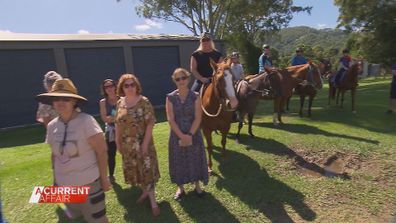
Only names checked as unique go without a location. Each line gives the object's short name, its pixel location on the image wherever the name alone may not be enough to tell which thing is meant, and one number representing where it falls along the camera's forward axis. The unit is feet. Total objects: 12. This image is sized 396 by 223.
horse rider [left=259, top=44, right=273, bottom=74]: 32.86
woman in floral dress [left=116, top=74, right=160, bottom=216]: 13.52
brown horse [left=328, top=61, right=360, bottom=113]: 35.06
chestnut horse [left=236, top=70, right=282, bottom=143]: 26.32
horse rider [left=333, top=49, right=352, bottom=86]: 35.99
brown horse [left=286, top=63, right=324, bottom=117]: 32.45
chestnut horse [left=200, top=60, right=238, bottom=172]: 16.87
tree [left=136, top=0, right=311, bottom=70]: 80.48
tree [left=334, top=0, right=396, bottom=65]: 95.20
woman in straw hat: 9.81
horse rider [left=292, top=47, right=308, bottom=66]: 38.14
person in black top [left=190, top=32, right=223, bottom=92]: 18.94
